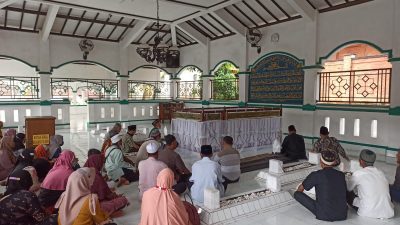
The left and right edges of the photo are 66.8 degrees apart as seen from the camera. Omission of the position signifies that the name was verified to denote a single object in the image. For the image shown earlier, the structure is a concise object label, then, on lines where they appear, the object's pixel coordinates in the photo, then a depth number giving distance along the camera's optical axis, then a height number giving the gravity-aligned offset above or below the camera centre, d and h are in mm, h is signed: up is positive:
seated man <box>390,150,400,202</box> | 4049 -1193
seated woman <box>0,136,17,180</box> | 4750 -914
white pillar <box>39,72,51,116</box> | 11636 +273
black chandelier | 7473 +1229
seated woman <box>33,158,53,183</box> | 4199 -933
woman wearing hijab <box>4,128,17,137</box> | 5284 -591
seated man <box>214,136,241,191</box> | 4703 -941
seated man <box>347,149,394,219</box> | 3539 -1045
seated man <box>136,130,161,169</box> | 5148 -921
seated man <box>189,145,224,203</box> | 3771 -944
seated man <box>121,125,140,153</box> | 5988 -835
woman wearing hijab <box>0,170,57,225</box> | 2617 -972
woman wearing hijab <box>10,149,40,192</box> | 3662 -812
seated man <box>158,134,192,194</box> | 4656 -949
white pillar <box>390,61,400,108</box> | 6820 +309
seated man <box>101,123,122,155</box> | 5391 -663
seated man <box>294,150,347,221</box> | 3361 -1005
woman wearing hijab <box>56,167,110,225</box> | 2715 -956
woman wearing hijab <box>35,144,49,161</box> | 4906 -843
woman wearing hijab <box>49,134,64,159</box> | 5365 -841
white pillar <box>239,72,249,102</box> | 10977 +525
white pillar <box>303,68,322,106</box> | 8648 +429
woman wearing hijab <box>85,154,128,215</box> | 3600 -1139
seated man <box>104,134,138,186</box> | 4781 -980
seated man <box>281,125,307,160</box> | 6156 -932
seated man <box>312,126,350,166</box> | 5223 -752
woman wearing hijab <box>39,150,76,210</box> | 3414 -954
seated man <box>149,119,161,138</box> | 6484 -517
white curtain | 7043 -774
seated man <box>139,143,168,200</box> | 3896 -870
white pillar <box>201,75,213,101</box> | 12812 +602
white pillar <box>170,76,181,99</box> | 15051 +664
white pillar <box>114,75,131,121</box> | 13555 +119
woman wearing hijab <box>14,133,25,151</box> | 5818 -825
